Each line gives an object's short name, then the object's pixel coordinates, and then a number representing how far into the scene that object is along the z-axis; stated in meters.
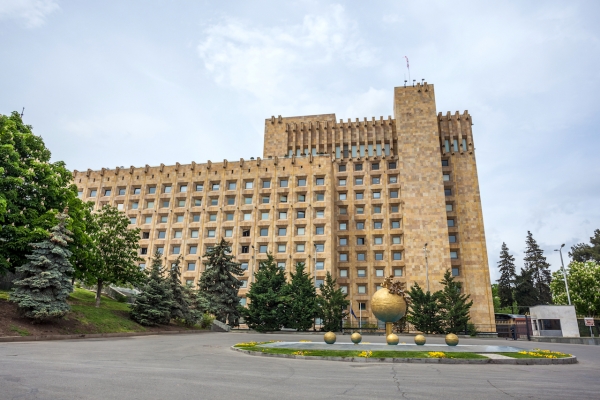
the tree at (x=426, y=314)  39.75
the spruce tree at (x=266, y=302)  40.56
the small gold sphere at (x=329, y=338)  21.44
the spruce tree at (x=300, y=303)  41.09
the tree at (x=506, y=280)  85.56
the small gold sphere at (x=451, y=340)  20.02
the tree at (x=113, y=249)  32.97
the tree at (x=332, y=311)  43.03
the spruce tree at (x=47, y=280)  21.47
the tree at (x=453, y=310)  39.06
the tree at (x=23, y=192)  24.05
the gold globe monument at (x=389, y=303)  20.94
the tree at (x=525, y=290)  80.94
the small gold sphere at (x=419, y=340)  20.16
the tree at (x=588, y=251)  75.44
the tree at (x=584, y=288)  50.03
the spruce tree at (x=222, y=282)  43.34
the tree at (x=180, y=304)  33.38
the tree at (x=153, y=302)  30.42
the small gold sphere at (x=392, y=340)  20.00
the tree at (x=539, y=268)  84.44
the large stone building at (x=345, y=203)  60.75
